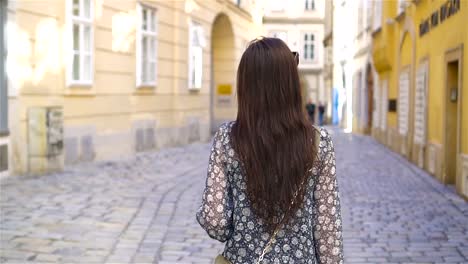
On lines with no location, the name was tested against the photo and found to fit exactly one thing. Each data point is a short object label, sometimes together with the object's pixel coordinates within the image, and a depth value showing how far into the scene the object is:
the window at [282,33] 59.61
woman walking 2.53
